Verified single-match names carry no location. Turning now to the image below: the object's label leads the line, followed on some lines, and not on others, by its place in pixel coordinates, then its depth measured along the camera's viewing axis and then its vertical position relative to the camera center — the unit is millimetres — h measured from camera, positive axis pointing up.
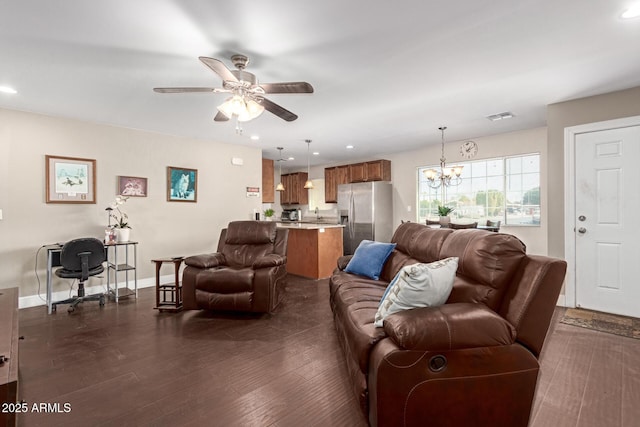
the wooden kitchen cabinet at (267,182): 6891 +720
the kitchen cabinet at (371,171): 6742 +952
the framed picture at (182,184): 5082 +510
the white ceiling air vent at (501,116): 4133 +1321
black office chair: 3529 -547
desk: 3633 -675
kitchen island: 5137 -629
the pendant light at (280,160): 6329 +1324
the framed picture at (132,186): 4586 +438
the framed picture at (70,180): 4020 +486
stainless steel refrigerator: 6488 +22
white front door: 3266 -95
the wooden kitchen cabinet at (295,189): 8578 +686
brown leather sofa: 1399 -660
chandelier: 5043 +647
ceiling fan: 2400 +1015
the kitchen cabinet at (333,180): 7448 +833
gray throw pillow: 1630 -406
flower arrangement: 4463 +29
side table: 3539 -940
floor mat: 2911 -1131
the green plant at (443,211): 4738 +25
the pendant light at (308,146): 5662 +1338
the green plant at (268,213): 6502 +18
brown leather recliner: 3246 -747
